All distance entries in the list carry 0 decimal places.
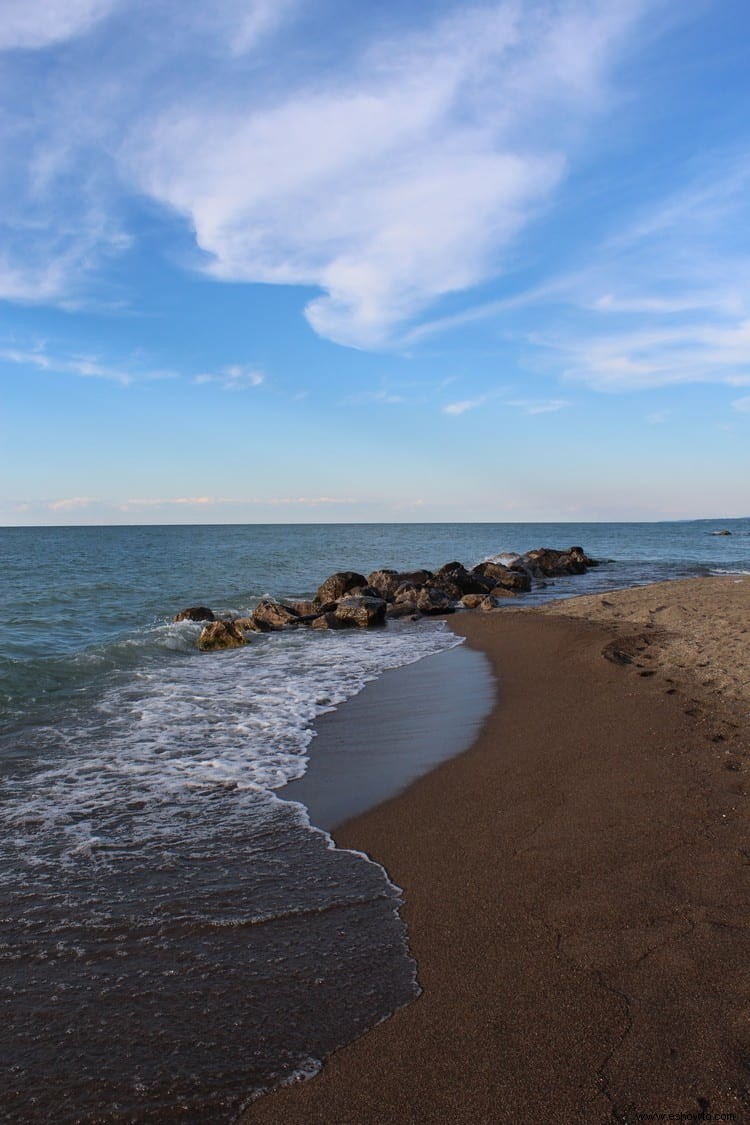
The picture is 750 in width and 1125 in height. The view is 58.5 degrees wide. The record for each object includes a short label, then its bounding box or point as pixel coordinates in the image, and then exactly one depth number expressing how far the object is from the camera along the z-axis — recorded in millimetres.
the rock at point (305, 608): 21822
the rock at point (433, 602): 22953
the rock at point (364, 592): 24812
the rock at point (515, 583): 28859
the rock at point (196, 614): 21234
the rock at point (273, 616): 20380
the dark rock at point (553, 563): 37028
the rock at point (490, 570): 30308
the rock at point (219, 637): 17150
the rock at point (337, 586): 24844
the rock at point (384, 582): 26234
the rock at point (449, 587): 26472
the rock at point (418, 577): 27969
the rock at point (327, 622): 20188
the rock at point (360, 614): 20578
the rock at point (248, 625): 19797
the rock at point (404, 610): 22380
